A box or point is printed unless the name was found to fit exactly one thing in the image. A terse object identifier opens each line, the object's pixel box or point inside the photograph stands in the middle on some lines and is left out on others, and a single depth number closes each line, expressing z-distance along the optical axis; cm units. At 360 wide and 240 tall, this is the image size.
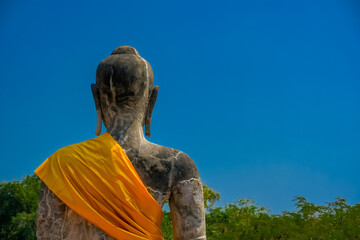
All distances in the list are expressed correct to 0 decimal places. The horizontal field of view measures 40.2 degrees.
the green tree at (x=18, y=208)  2698
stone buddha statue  478
